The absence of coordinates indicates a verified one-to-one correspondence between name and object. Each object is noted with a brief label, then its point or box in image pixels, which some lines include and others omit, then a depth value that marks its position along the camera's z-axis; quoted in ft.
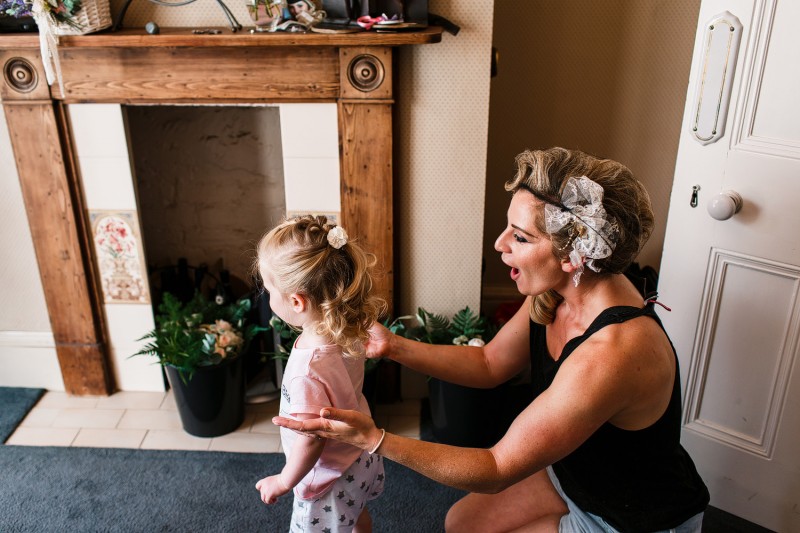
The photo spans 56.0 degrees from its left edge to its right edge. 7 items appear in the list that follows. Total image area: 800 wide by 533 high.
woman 4.70
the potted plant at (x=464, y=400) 7.90
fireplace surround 7.28
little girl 5.13
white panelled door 5.96
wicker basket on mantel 7.13
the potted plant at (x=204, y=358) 8.06
